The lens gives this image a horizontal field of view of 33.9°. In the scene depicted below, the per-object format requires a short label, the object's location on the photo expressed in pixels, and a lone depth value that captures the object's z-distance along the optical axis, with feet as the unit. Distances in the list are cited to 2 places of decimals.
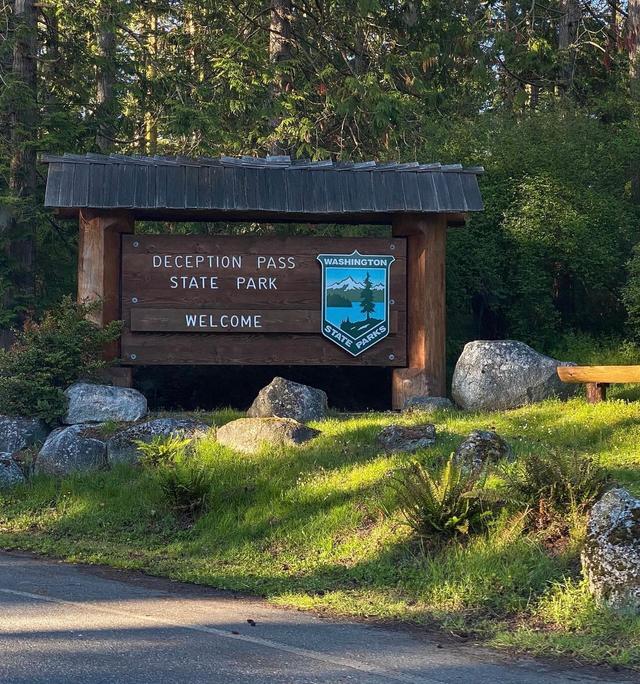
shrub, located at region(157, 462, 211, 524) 35.55
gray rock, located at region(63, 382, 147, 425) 44.27
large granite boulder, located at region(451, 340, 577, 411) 43.86
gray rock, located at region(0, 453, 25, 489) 40.55
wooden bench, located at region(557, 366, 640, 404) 38.52
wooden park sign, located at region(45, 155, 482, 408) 47.42
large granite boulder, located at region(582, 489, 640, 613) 24.20
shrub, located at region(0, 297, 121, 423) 44.42
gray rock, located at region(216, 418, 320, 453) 39.40
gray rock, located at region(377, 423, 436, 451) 36.63
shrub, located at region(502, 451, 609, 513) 28.09
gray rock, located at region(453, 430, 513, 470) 32.50
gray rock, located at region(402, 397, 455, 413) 44.68
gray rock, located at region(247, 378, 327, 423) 43.32
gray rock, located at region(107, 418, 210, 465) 41.29
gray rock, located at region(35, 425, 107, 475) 40.98
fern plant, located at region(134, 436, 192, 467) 38.73
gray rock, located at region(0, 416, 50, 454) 43.16
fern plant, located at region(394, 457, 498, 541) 28.84
